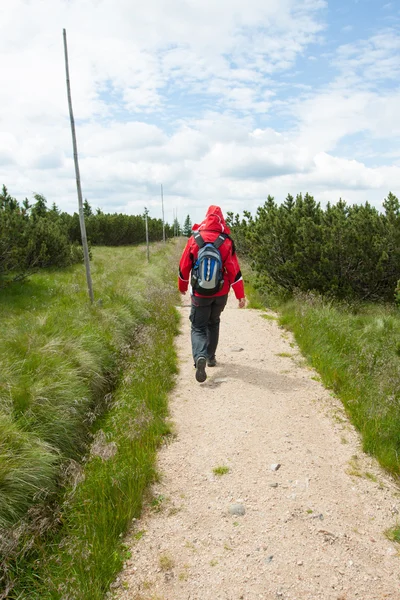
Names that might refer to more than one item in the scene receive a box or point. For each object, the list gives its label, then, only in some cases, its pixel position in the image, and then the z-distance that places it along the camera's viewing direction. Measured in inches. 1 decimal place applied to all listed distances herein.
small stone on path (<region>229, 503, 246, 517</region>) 121.0
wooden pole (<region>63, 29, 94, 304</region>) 314.2
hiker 201.8
